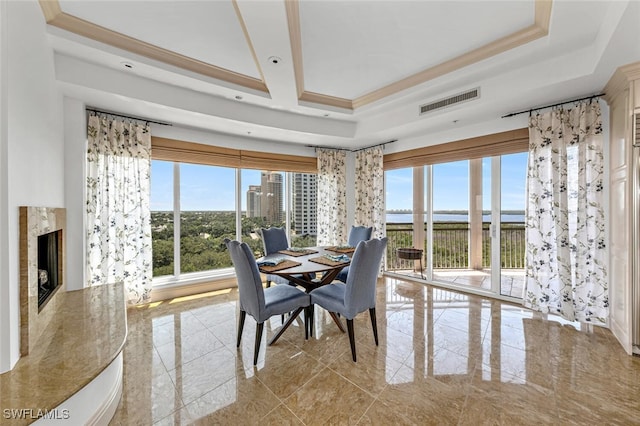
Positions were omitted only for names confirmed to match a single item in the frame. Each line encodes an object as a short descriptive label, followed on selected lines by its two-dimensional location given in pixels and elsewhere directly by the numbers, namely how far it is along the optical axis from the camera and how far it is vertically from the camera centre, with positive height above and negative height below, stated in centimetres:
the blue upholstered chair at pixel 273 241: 353 -43
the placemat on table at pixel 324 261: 256 -54
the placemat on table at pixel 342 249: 325 -52
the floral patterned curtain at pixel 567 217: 260 -7
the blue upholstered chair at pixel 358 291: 214 -75
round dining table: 234 -55
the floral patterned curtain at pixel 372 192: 460 +38
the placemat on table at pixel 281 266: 235 -54
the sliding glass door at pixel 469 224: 345 -22
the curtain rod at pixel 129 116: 300 +126
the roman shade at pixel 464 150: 321 +93
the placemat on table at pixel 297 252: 312 -54
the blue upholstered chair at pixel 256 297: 206 -80
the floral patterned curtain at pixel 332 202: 484 +19
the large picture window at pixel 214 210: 371 +3
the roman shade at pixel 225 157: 351 +91
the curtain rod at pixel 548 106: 262 +124
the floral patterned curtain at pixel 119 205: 295 +9
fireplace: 142 -41
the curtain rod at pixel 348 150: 457 +127
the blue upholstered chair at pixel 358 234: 376 -36
